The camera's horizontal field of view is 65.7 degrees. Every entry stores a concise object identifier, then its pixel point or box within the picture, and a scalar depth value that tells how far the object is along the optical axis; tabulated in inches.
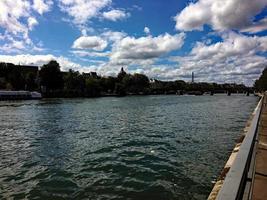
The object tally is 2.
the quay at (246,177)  152.9
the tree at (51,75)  4196.3
